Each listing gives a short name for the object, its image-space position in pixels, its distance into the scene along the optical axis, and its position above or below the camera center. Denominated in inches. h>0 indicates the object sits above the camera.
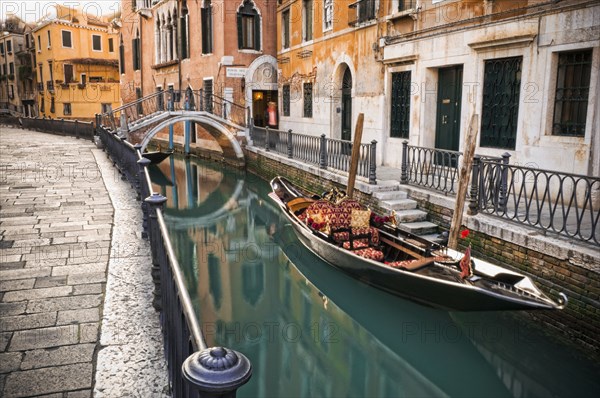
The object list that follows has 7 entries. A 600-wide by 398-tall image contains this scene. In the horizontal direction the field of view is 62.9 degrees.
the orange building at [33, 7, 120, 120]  1355.8 +128.4
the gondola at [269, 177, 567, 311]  202.1 -72.6
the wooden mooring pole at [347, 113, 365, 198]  362.0 -32.0
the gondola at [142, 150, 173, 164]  741.9 -67.0
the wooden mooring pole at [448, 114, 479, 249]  256.1 -37.1
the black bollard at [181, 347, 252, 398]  54.3 -29.1
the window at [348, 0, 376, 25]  475.8 +99.4
